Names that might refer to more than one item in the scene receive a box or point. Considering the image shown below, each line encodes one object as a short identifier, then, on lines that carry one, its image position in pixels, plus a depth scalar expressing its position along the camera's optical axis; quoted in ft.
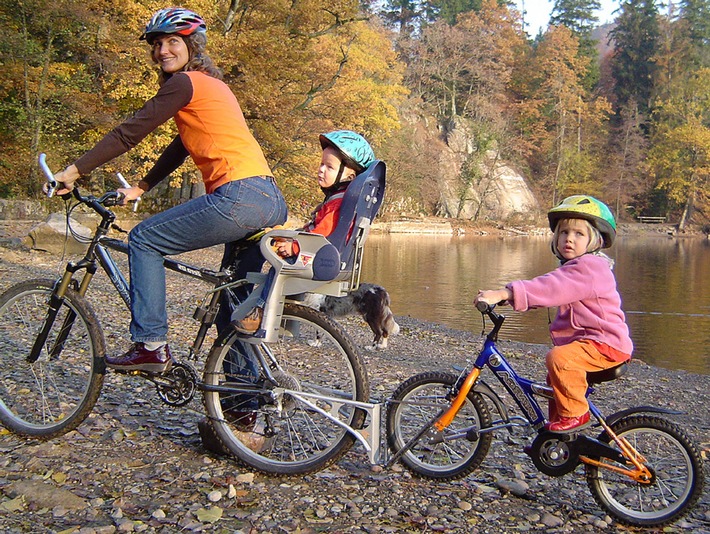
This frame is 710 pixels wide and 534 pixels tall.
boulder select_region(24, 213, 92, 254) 56.44
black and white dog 30.27
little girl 11.48
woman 11.91
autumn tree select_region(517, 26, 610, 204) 240.73
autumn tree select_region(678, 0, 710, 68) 250.98
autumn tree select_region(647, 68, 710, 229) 221.25
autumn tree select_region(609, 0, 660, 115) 258.98
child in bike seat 12.88
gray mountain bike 12.16
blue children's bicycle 11.50
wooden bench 230.48
